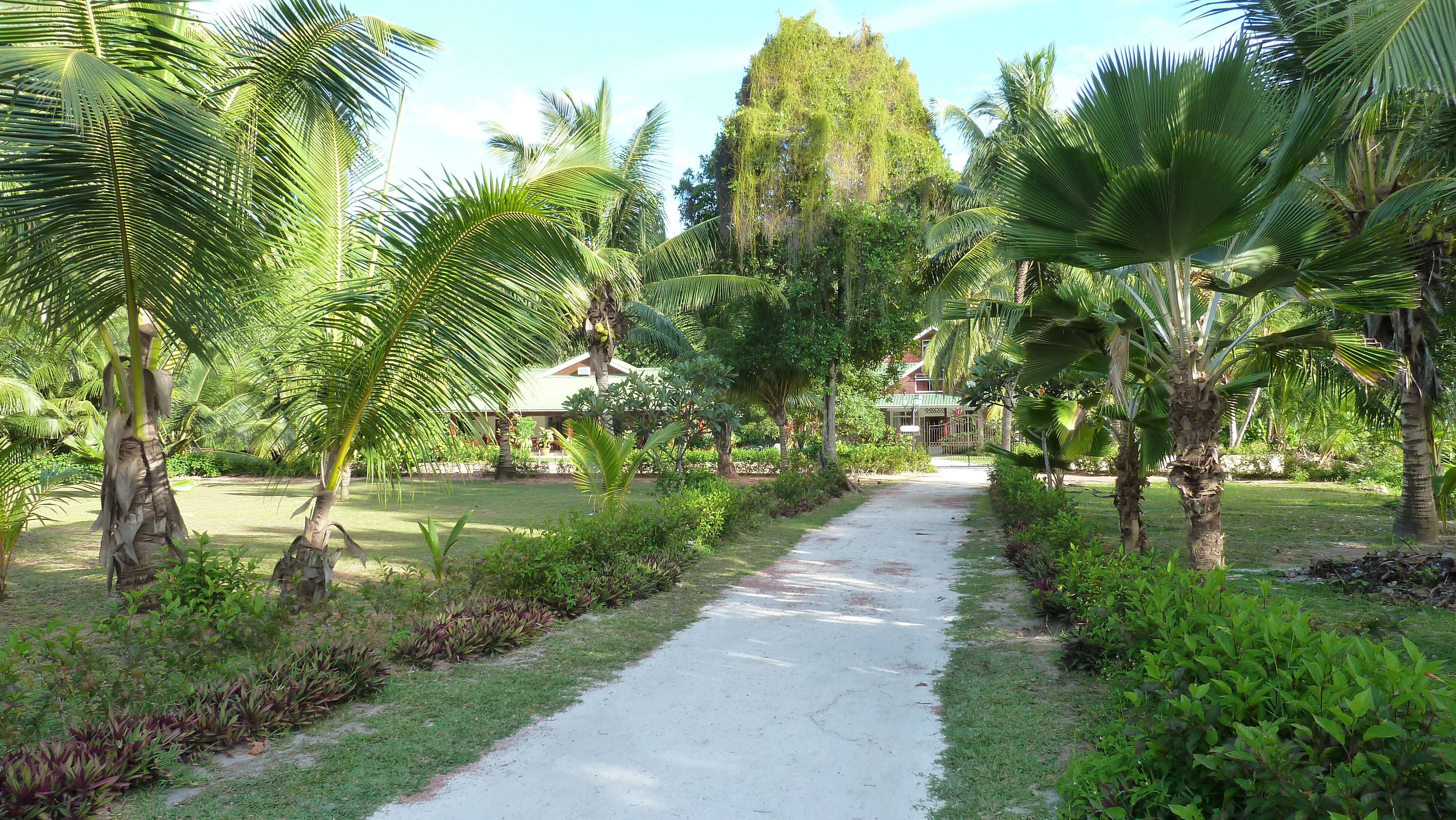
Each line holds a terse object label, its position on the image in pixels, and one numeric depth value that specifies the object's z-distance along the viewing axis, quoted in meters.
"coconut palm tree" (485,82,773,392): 17.92
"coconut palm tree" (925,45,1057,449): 17.38
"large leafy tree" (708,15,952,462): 17.11
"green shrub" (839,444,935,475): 27.56
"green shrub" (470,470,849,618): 7.18
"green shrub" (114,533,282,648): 4.80
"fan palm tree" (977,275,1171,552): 6.48
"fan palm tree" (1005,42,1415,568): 4.69
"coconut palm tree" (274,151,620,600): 5.52
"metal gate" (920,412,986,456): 40.06
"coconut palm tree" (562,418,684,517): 9.76
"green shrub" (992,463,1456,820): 2.12
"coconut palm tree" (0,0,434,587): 4.50
